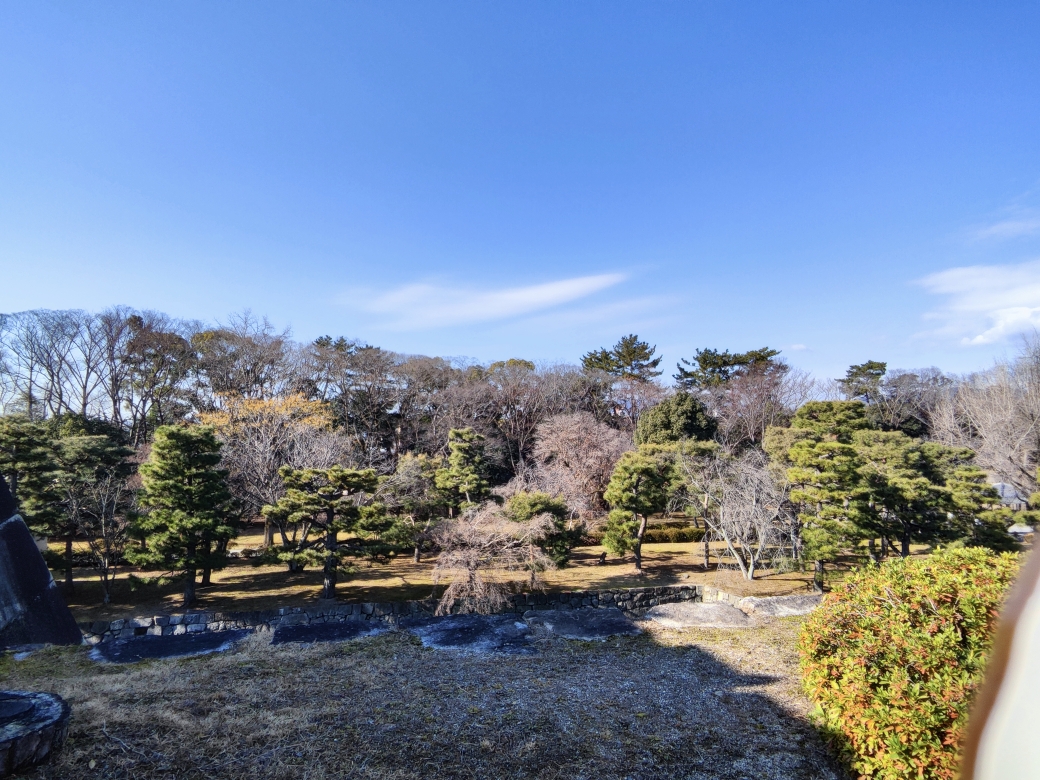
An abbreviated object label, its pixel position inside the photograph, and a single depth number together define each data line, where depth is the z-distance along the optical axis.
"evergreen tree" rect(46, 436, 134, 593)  11.55
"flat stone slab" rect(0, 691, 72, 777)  3.80
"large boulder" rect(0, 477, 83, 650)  8.00
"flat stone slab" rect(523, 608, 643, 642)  8.15
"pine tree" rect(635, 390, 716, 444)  21.17
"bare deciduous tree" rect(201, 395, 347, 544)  14.88
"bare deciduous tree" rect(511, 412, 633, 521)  17.52
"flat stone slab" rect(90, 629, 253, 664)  7.10
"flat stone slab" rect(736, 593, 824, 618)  9.06
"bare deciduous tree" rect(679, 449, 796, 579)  11.57
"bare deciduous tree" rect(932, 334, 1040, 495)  18.14
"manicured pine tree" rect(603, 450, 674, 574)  13.09
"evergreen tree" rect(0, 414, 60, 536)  11.03
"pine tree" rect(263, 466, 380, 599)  10.57
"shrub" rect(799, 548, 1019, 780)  3.34
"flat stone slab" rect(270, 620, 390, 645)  7.72
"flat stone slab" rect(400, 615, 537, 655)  7.54
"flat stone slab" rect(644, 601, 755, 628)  8.51
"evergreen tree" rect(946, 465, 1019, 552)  10.90
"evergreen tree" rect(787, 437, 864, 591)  10.77
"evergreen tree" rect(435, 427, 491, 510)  14.12
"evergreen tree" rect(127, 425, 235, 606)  10.17
